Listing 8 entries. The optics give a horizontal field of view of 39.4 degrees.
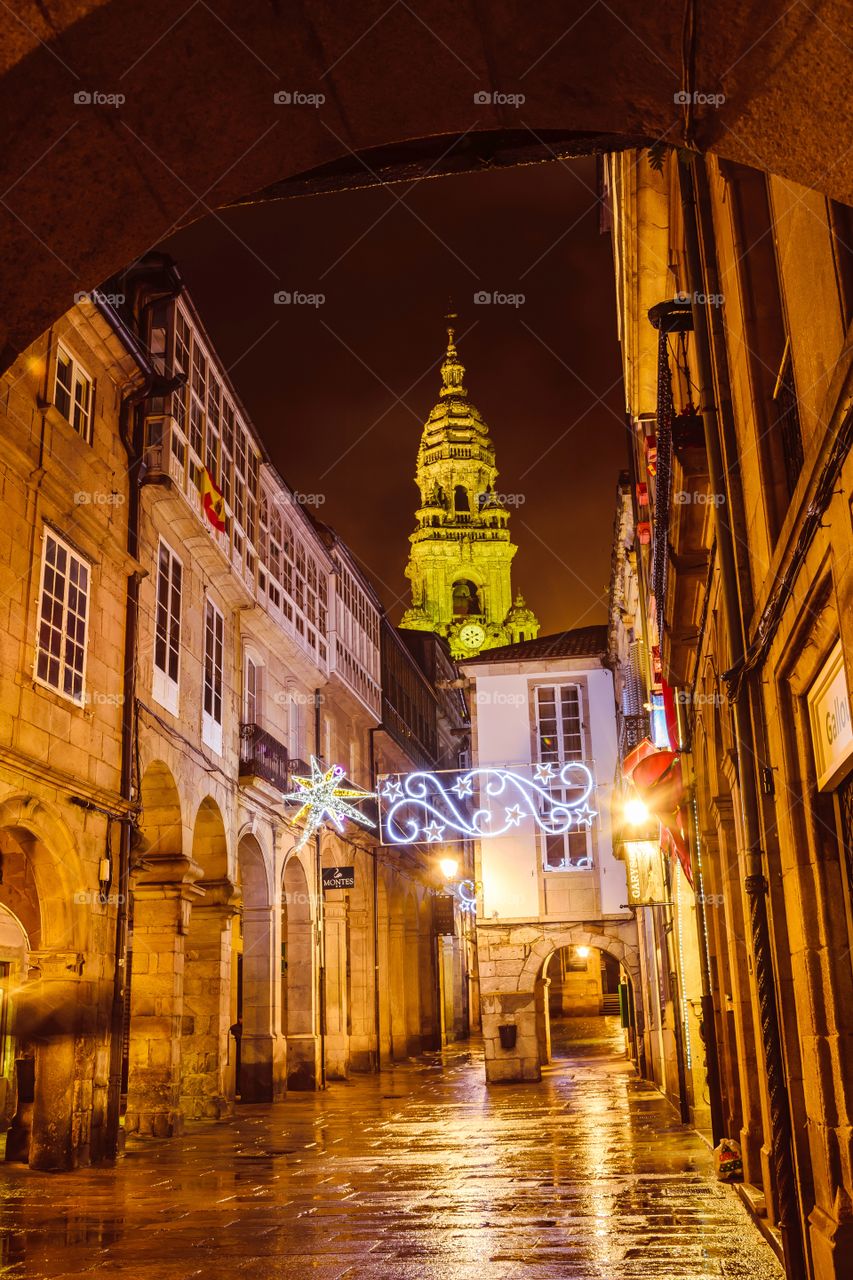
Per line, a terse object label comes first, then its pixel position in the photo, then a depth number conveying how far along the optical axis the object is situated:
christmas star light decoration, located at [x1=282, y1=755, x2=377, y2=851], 23.97
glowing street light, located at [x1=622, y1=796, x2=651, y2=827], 18.03
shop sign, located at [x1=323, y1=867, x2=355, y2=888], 26.70
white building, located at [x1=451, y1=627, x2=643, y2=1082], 25.64
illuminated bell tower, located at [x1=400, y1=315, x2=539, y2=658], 103.25
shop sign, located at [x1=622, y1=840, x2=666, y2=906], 18.27
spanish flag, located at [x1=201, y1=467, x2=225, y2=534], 19.44
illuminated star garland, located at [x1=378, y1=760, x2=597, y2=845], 26.16
